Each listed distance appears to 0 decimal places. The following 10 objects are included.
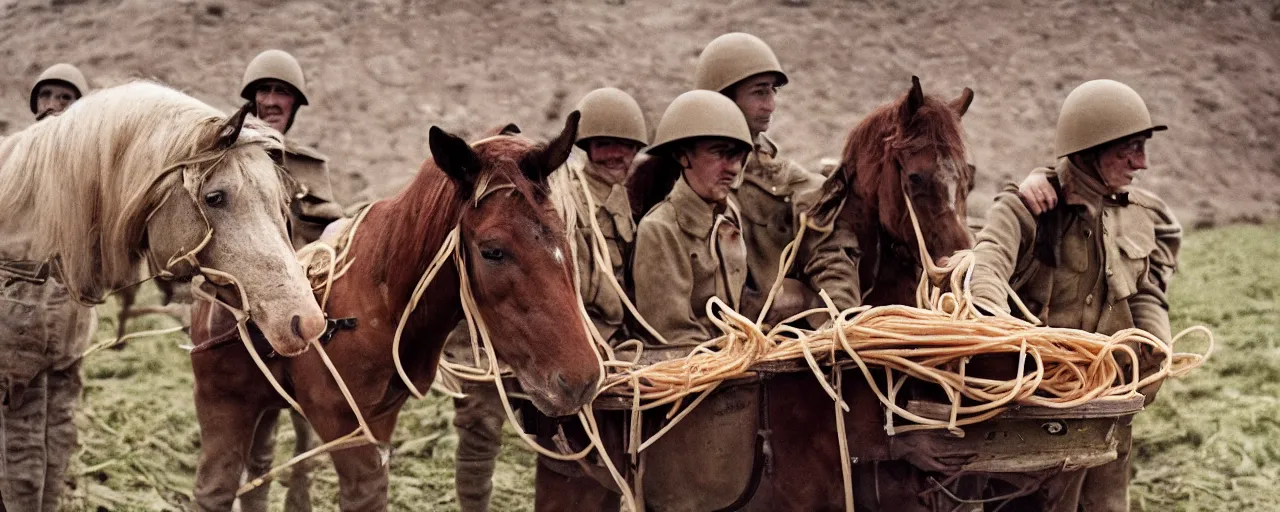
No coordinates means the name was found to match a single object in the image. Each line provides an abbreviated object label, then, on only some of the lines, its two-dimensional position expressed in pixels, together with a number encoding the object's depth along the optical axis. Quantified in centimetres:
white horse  364
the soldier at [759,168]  518
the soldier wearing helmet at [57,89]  717
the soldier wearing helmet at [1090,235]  481
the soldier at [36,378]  448
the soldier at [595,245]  463
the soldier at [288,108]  627
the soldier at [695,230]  441
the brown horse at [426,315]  362
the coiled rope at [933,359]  354
